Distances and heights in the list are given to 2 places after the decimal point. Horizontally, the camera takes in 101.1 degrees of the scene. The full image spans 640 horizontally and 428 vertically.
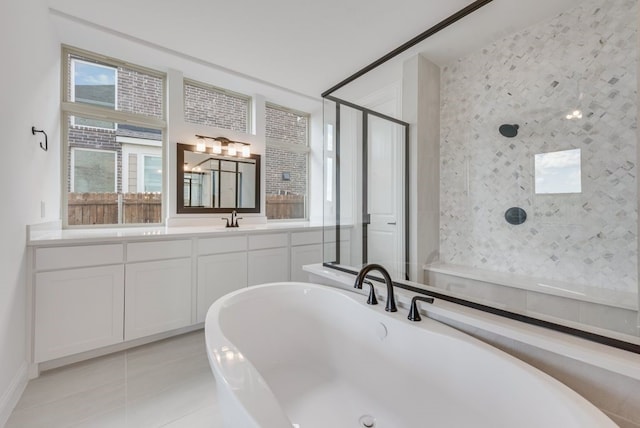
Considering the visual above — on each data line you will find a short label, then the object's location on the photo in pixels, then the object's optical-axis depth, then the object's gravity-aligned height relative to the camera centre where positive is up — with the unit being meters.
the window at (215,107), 3.07 +1.32
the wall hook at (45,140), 1.76 +0.54
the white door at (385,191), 2.60 +0.24
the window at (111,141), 2.48 +0.73
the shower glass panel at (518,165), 1.61 +0.42
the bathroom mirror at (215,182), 2.96 +0.38
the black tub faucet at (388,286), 1.37 -0.37
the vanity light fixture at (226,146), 3.06 +0.83
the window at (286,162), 3.71 +0.76
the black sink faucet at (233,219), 3.03 -0.06
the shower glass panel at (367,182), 2.57 +0.34
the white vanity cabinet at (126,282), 1.75 -0.56
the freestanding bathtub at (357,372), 0.81 -0.66
